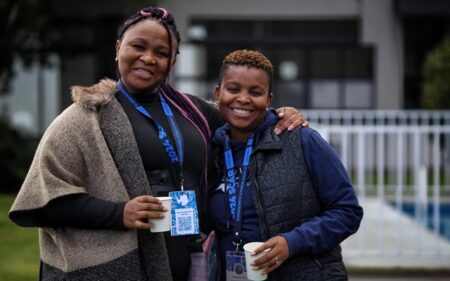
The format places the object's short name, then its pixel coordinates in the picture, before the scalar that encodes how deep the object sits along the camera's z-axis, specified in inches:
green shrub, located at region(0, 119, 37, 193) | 427.5
